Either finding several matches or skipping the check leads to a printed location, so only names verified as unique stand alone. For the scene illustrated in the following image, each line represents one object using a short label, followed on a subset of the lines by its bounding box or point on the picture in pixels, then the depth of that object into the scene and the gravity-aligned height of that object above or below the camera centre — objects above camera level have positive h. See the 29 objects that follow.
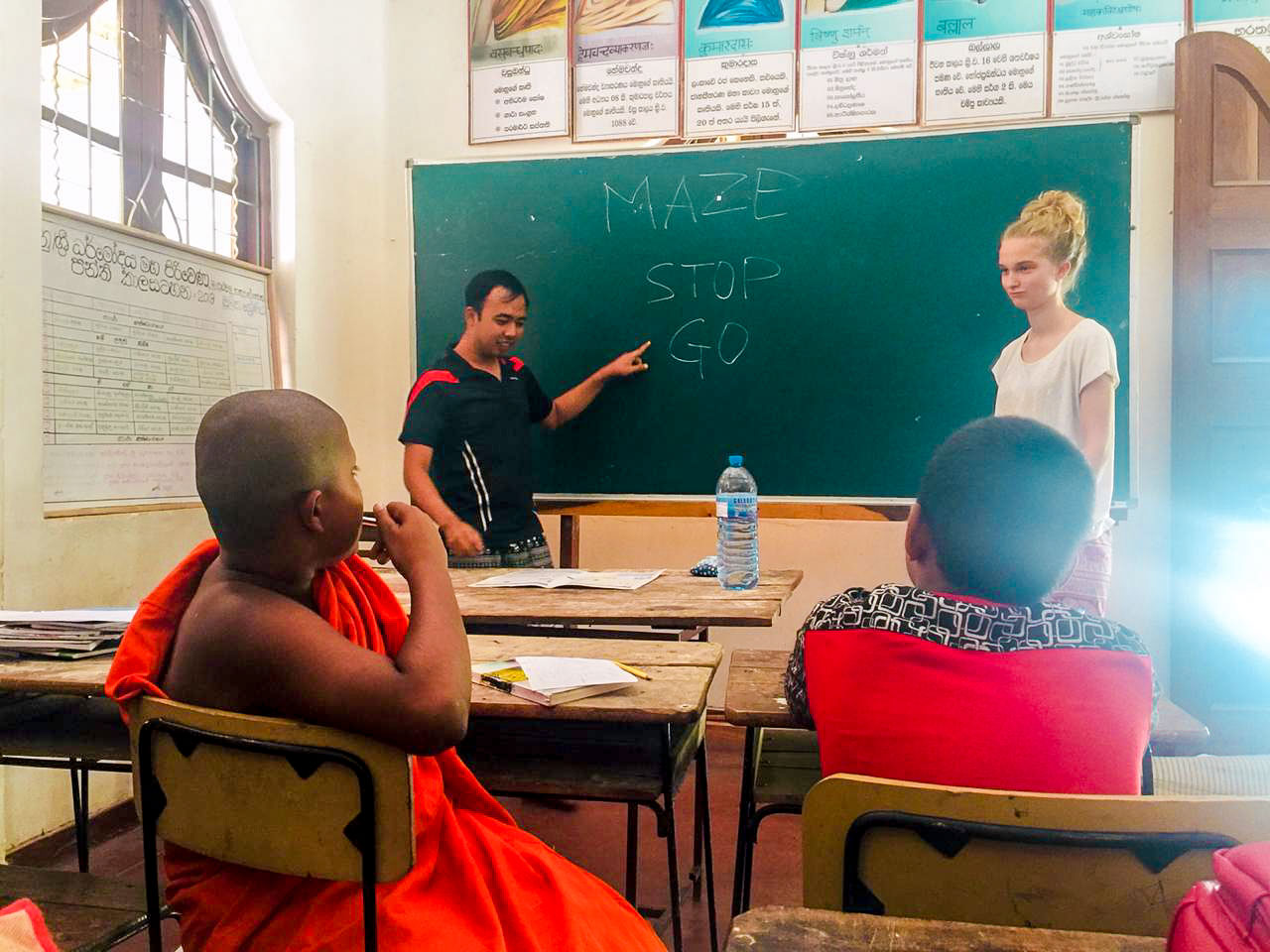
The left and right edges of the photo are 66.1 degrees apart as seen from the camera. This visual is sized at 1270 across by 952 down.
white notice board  2.59 +0.28
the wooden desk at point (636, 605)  2.18 -0.37
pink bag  0.61 -0.30
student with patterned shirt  1.04 -0.23
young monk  1.06 -0.25
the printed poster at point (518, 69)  3.90 +1.54
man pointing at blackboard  3.17 +0.05
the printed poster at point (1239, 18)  3.31 +1.46
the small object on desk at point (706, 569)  2.77 -0.35
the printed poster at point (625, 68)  3.79 +1.49
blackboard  3.18 +0.56
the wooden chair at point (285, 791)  1.01 -0.37
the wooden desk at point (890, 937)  0.75 -0.39
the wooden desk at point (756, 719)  1.52 -0.44
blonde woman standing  2.79 +0.28
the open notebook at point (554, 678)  1.50 -0.37
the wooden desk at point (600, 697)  1.46 -0.39
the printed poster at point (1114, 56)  3.37 +1.37
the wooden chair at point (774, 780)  1.75 -0.62
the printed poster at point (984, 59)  3.47 +1.40
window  2.70 +1.01
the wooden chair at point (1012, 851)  0.86 -0.37
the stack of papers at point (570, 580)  2.57 -0.36
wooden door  3.05 +0.34
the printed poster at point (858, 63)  3.57 +1.42
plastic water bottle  2.61 -0.26
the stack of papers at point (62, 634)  1.77 -0.34
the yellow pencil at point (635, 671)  1.63 -0.38
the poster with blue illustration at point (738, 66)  3.68 +1.46
